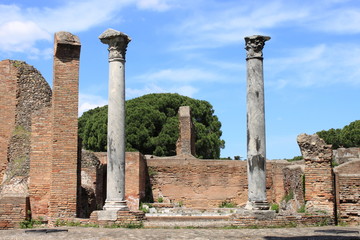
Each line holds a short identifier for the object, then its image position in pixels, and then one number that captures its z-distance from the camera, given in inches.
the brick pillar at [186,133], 1132.5
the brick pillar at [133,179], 800.3
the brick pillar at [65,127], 525.7
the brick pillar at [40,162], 538.3
